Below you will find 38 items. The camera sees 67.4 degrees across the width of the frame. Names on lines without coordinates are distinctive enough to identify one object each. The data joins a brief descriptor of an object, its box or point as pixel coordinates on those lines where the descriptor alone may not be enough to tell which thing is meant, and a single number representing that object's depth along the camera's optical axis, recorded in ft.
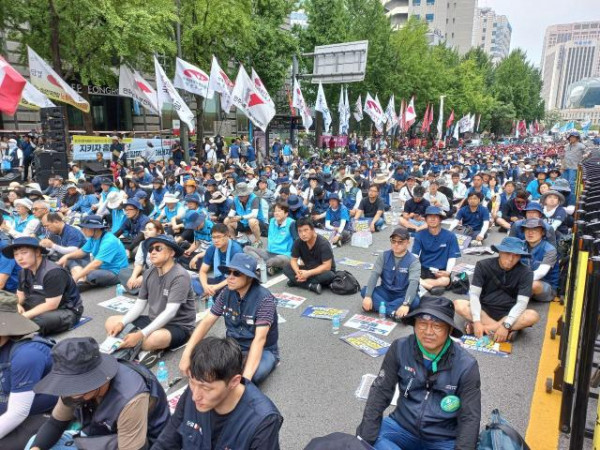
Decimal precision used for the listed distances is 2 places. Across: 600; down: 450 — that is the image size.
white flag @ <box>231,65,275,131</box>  50.65
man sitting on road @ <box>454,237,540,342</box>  16.83
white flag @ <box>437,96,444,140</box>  114.17
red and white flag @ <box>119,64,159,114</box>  55.11
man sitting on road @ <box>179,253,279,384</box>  13.41
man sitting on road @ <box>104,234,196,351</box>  15.71
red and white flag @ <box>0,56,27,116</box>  30.42
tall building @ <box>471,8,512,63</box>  519.60
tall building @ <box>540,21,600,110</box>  614.75
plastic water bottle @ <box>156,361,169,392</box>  15.03
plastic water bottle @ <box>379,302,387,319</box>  20.14
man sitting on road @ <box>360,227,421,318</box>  19.19
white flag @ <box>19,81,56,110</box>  40.70
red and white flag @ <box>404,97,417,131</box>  90.27
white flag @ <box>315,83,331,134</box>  74.80
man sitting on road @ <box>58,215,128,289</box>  23.63
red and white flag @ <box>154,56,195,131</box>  47.75
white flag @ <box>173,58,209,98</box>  50.98
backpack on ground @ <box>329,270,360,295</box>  23.34
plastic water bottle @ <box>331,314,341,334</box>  19.01
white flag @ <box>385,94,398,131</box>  92.03
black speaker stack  46.65
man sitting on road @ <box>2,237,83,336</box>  16.24
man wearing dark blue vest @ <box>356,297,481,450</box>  9.29
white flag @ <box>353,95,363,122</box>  90.16
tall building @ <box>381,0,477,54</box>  294.46
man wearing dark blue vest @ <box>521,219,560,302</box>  20.67
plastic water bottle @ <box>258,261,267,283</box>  24.80
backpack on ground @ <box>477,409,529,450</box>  8.86
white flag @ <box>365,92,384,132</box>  79.82
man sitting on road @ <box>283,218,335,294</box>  23.32
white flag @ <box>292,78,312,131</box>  65.10
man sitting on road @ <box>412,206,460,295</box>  22.65
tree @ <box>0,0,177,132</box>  52.90
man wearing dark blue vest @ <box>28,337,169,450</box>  8.53
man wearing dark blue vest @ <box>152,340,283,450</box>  7.48
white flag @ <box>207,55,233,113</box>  51.96
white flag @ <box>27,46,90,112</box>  43.57
